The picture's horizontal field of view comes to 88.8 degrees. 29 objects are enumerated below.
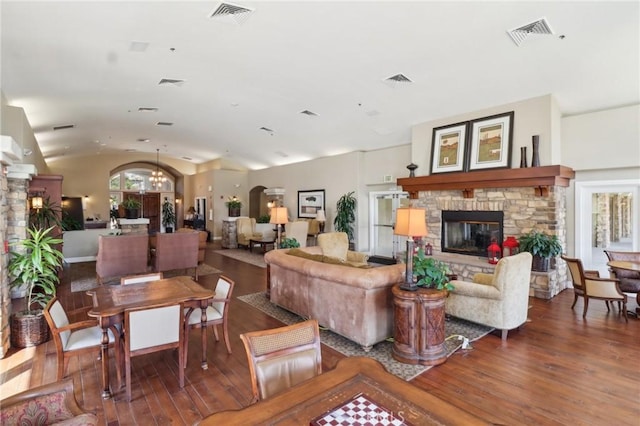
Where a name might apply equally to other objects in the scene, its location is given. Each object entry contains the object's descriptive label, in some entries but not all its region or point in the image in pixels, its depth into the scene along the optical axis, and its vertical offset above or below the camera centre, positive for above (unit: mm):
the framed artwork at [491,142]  5926 +1273
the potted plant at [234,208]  12984 +152
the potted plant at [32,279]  3646 -734
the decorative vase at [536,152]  5520 +965
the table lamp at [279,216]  5875 -84
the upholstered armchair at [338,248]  6297 -718
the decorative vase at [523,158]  5664 +890
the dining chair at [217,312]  3255 -1051
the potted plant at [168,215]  16681 -137
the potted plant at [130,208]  9695 +140
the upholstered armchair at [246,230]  11362 -665
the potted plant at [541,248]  5375 -644
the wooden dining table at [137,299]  2640 -774
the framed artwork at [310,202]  10672 +290
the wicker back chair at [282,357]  1655 -775
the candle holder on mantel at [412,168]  7266 +937
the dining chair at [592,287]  4333 -1070
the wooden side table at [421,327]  3242 -1173
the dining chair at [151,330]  2574 -956
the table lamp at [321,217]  10078 -187
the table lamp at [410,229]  3365 -196
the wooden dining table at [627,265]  4328 -788
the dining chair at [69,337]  2533 -1060
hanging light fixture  14023 +1582
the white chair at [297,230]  9391 -562
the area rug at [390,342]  3152 -1508
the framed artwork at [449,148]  6543 +1276
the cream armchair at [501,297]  3766 -1045
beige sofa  3500 -989
